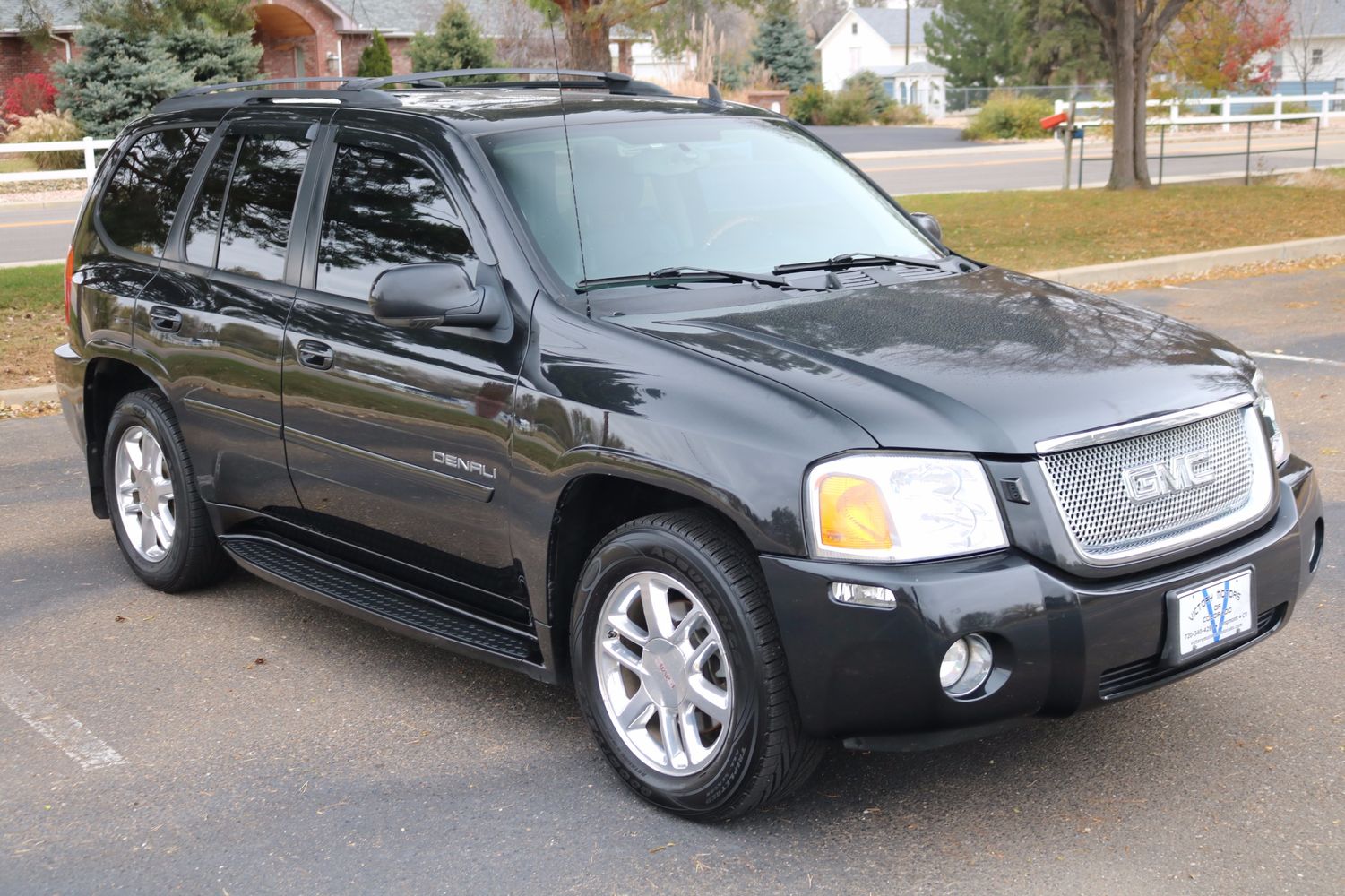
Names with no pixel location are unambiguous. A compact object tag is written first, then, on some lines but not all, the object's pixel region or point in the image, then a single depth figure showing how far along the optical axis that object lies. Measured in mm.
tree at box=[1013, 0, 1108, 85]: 59562
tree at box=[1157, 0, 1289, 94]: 25109
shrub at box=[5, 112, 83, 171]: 30766
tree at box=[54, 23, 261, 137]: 31969
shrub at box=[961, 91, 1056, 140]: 43375
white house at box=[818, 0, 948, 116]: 99625
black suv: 3416
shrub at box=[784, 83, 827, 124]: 48875
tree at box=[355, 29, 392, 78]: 38875
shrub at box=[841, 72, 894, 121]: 49938
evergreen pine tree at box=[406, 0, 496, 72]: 40000
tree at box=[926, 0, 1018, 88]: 67875
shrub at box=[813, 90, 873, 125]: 48469
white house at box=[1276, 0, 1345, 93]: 69812
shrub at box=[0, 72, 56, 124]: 35156
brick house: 41156
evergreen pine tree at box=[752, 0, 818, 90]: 57219
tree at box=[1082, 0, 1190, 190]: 19828
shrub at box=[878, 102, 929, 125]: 50406
